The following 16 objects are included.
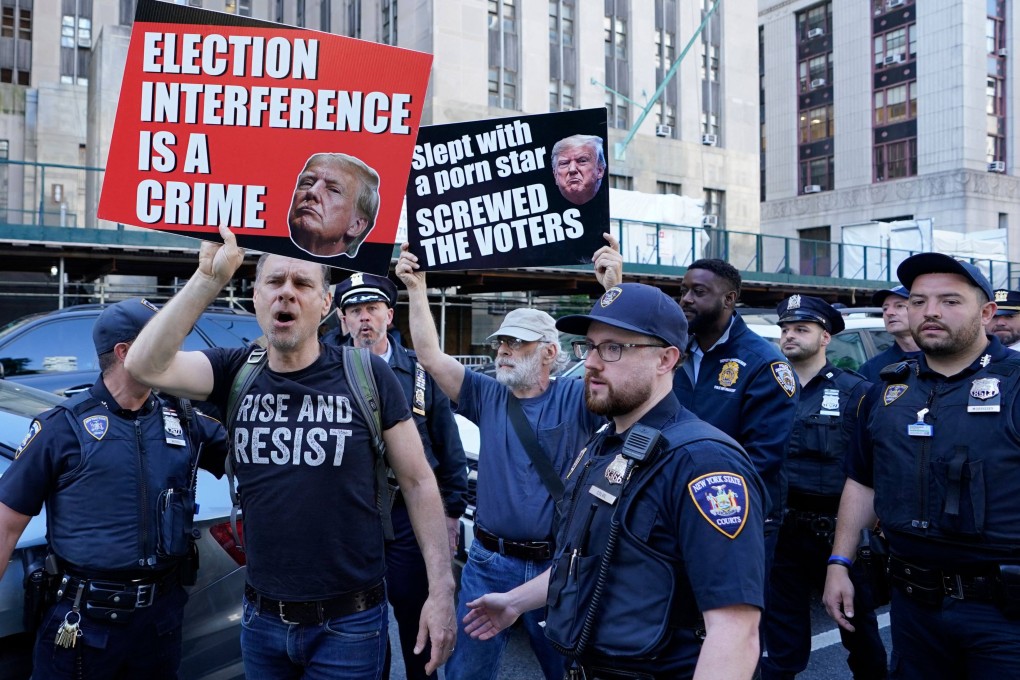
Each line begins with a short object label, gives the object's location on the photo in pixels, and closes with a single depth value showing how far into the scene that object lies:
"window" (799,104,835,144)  53.16
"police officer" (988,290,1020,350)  6.29
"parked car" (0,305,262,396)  7.55
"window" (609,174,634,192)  33.25
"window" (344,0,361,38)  32.72
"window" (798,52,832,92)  53.21
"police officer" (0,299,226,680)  2.86
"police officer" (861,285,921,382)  5.90
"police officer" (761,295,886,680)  4.30
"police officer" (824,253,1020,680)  2.89
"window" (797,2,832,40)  53.28
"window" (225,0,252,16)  37.38
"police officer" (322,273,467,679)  4.04
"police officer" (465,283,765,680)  1.97
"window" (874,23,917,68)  48.41
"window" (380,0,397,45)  30.39
